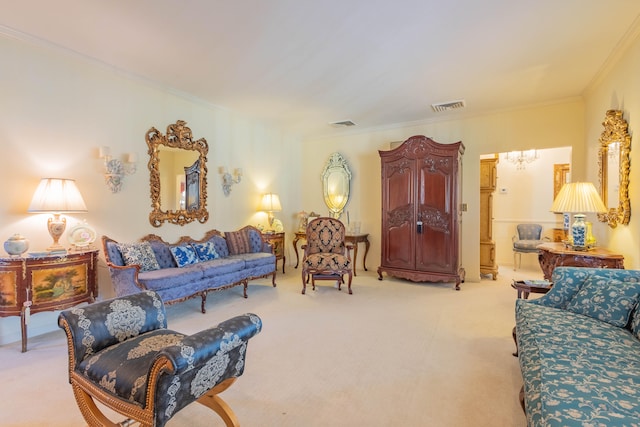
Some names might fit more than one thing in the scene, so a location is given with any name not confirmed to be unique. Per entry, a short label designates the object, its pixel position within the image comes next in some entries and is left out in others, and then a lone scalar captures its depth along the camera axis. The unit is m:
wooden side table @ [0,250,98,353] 2.82
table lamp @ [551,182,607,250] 3.33
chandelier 6.49
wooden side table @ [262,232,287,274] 5.63
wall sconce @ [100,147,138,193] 3.75
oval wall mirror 6.51
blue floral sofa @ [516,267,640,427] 1.24
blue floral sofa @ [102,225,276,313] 3.47
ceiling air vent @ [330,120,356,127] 5.87
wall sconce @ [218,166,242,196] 5.27
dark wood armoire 4.97
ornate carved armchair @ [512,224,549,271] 6.05
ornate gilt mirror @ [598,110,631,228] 3.07
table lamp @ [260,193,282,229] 5.84
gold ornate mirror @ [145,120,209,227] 4.30
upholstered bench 1.41
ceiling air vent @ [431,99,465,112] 4.83
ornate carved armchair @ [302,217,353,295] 4.75
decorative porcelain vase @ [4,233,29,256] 2.88
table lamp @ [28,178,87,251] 3.07
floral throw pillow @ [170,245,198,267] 4.14
